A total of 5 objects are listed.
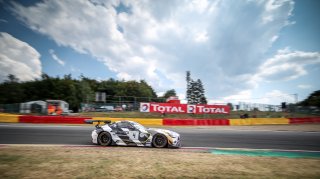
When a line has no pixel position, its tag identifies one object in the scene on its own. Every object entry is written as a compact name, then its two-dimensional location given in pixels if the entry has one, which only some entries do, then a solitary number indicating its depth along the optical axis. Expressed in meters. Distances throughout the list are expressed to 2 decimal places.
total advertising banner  28.38
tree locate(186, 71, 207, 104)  65.74
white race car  9.55
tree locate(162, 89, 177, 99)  129.94
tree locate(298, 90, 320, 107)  65.62
